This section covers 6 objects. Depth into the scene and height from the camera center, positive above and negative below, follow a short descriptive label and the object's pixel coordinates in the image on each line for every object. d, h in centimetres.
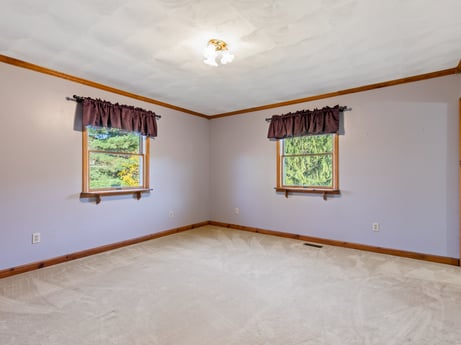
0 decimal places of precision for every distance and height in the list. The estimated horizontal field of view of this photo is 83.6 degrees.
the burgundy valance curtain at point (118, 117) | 352 +85
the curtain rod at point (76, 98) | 342 +99
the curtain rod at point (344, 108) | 399 +100
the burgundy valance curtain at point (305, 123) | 405 +84
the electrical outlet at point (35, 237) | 308 -77
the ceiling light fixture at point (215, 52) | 254 +123
